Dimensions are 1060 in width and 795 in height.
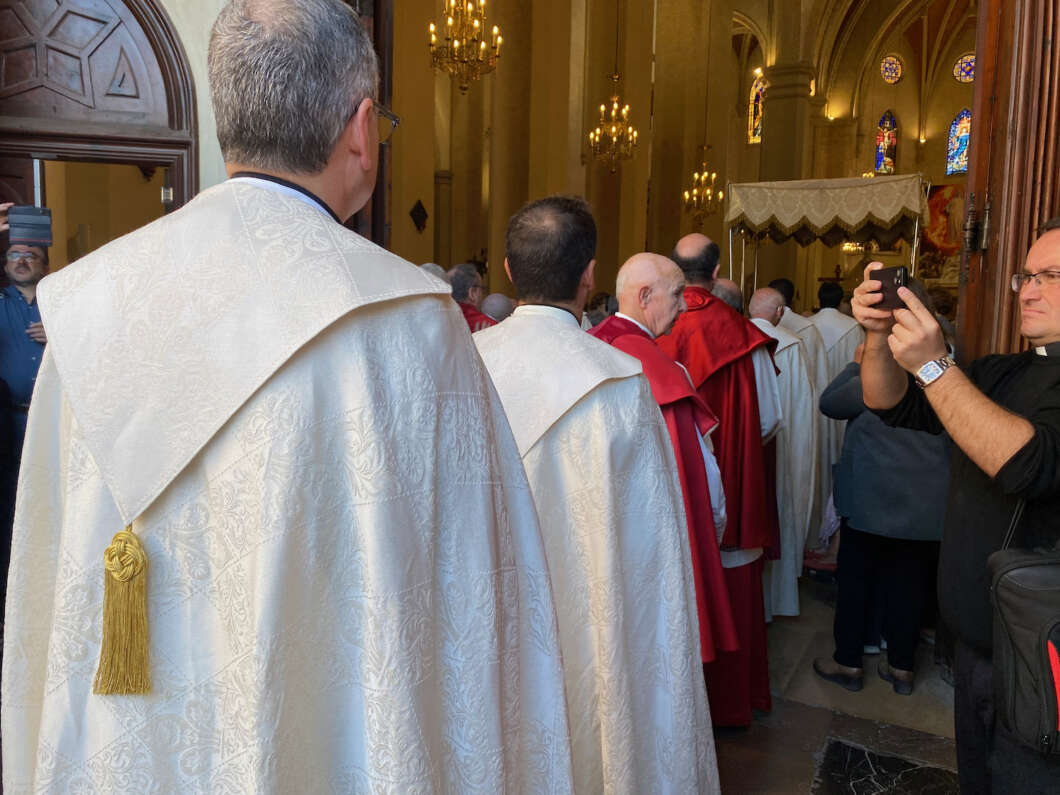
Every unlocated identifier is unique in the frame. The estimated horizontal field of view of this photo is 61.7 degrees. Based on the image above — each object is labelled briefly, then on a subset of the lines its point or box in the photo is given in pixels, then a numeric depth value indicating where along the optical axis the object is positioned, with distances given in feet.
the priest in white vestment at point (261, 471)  4.12
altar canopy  29.12
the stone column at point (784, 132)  59.93
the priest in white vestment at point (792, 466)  17.57
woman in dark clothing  13.44
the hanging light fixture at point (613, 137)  38.37
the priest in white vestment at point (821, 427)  21.07
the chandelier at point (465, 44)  28.81
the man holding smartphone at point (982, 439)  6.44
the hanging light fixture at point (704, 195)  47.93
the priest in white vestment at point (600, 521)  8.09
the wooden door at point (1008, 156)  8.24
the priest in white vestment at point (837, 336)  22.63
